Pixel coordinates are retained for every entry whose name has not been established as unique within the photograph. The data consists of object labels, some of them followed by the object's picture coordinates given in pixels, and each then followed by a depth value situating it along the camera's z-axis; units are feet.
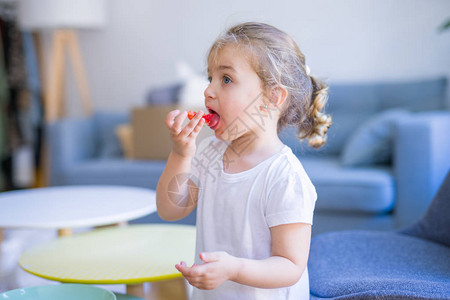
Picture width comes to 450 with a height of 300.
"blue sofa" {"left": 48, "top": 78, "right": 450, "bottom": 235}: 6.01
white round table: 4.43
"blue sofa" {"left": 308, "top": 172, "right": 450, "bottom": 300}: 3.04
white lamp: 10.30
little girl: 2.58
